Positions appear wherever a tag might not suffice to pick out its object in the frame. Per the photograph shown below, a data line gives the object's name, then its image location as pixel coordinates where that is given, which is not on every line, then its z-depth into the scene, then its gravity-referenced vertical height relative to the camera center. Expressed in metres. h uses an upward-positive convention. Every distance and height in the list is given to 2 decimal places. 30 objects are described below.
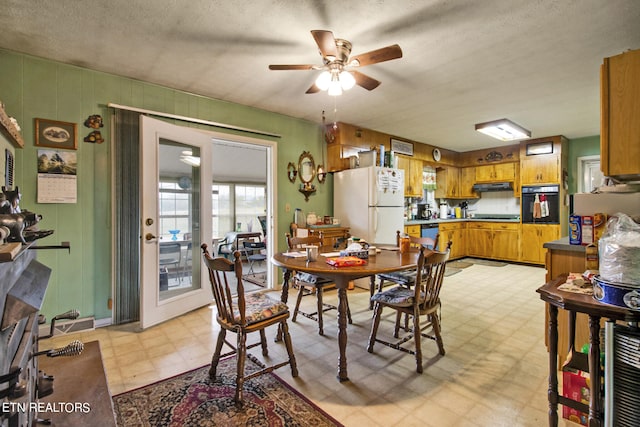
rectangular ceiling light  4.53 +1.28
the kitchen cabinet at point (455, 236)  6.18 -0.53
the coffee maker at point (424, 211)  6.42 -0.01
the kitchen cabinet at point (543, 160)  5.58 +0.95
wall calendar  2.65 +0.32
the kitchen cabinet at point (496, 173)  6.29 +0.81
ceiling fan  1.97 +1.07
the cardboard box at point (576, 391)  1.57 -0.96
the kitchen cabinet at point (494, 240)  6.06 -0.62
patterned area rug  1.65 -1.14
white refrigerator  4.32 +0.13
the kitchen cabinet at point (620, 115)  1.59 +0.51
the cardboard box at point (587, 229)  2.06 -0.13
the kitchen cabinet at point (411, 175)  5.69 +0.70
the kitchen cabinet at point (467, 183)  6.93 +0.65
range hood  6.45 +0.52
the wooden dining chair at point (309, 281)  2.76 -0.65
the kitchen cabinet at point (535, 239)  5.65 -0.55
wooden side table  1.24 -0.57
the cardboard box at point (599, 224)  2.00 -0.09
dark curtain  2.96 -0.04
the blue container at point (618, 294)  1.18 -0.35
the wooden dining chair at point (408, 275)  2.74 -0.60
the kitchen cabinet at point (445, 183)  6.84 +0.63
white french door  2.88 -0.13
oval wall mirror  4.53 +0.67
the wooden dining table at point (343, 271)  1.96 -0.39
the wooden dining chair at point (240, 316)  1.80 -0.68
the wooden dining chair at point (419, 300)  2.05 -0.66
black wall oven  5.62 +0.12
